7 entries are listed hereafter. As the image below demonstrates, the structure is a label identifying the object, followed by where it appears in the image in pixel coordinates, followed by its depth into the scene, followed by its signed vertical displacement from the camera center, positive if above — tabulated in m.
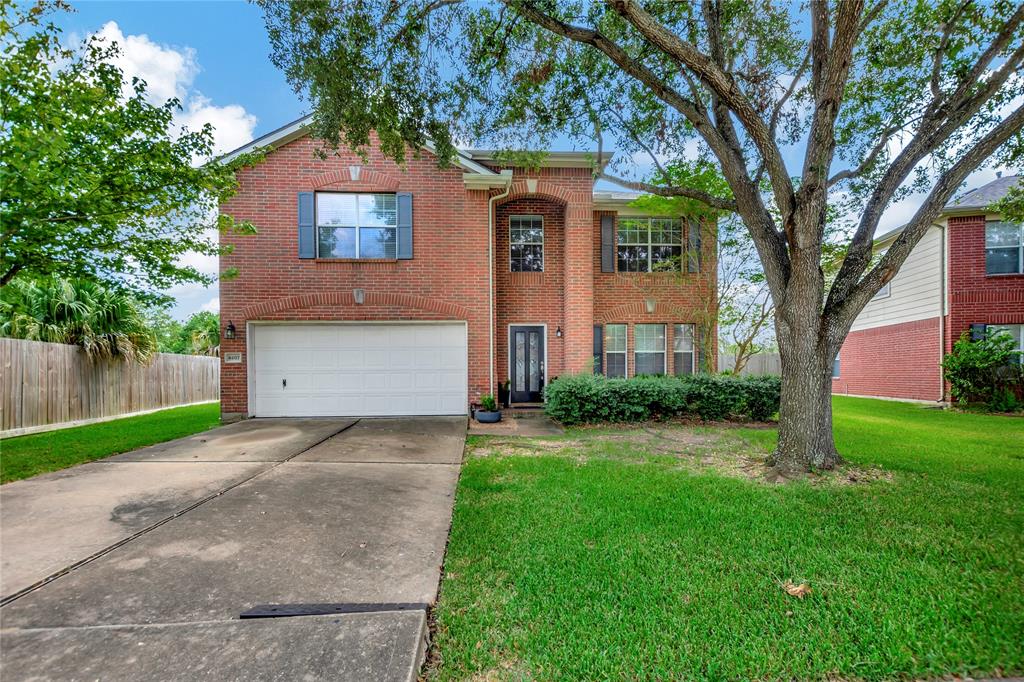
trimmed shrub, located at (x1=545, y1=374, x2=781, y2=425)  8.12 -1.14
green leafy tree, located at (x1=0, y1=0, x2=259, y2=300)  4.91 +2.34
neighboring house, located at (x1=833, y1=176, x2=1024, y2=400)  11.33 +1.52
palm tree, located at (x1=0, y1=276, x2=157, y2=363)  8.95 +0.53
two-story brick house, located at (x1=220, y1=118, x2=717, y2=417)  8.97 +1.36
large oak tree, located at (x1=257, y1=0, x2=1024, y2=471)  4.61 +3.43
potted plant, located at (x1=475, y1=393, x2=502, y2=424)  8.61 -1.48
